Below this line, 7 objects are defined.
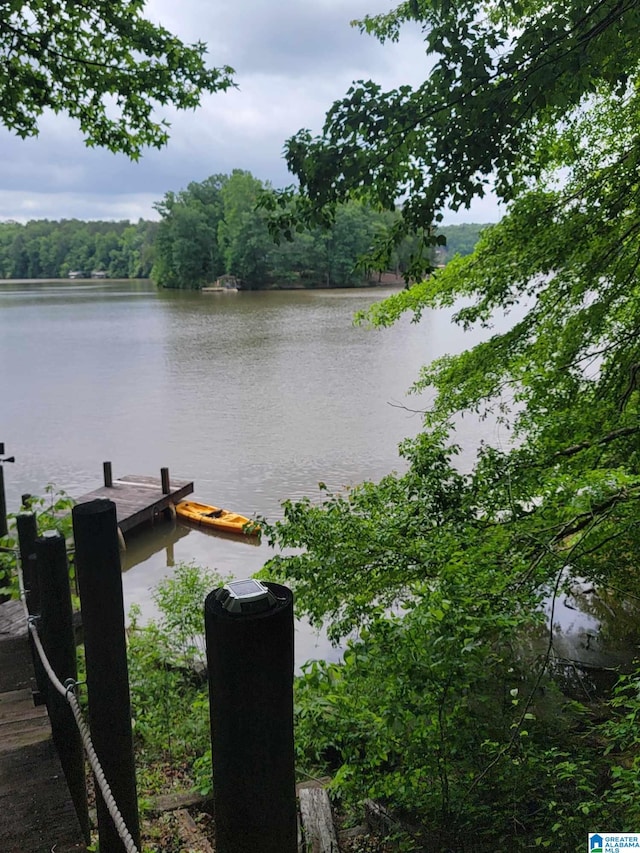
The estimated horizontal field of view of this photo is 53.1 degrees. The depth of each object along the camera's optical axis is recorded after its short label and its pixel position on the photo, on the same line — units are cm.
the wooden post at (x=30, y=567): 288
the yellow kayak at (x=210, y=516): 1474
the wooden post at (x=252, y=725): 86
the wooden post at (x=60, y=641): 226
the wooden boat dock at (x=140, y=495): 1499
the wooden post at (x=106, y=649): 179
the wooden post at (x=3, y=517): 655
